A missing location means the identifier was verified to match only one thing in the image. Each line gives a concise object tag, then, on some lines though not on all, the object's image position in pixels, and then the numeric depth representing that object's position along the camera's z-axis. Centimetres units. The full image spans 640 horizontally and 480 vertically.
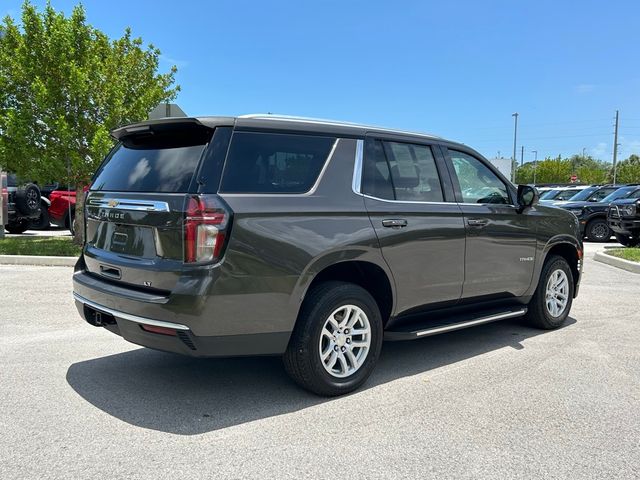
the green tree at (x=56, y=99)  1093
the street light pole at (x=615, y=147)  6057
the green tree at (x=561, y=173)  8306
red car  1620
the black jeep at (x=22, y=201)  1561
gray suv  342
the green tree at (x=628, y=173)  7519
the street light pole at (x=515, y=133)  6487
